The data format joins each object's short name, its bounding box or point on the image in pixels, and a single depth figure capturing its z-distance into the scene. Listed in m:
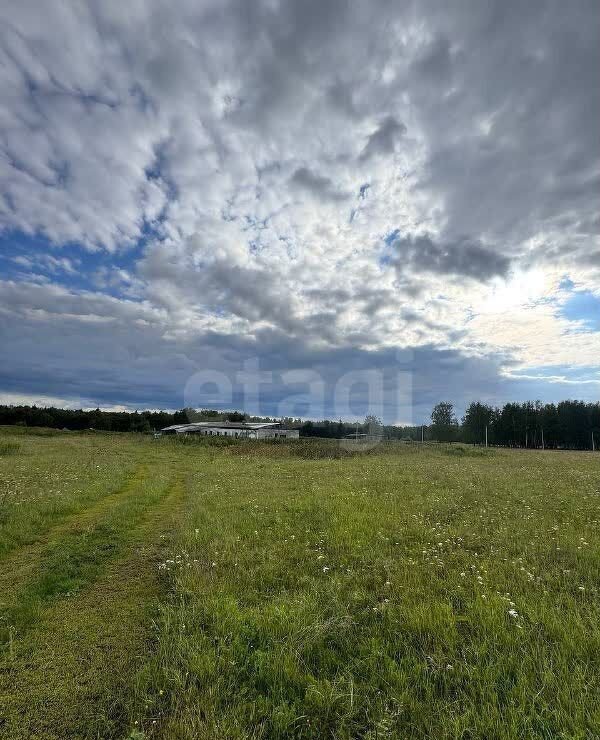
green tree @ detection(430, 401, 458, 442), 132.50
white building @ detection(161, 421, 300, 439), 92.67
